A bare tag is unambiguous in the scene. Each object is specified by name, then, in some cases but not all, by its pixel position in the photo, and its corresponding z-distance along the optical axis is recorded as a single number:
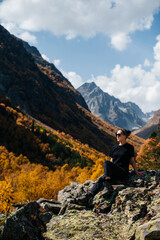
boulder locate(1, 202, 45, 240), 4.99
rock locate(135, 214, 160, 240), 4.27
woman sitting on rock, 6.94
